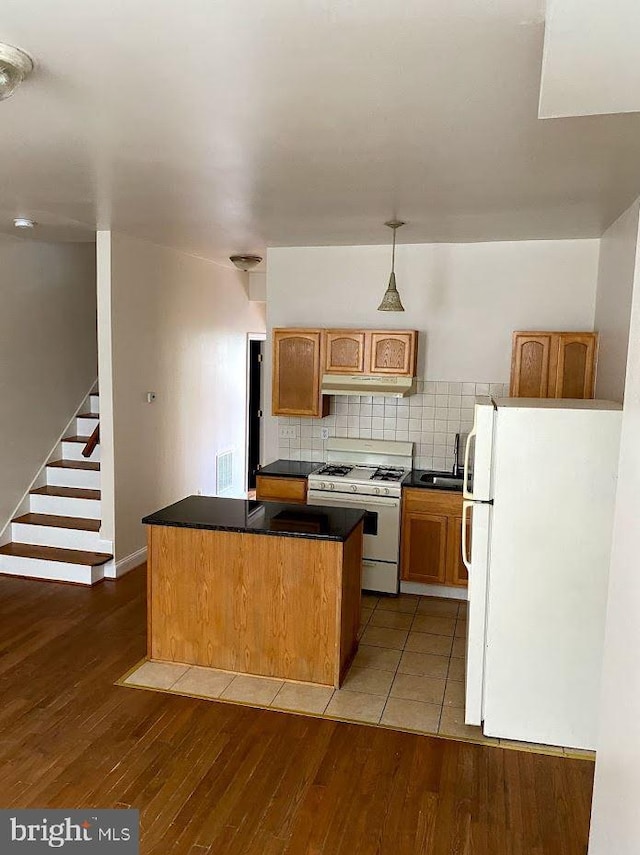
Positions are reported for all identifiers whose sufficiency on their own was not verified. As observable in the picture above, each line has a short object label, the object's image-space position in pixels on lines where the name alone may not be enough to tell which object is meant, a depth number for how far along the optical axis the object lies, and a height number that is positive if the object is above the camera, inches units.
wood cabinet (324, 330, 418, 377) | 203.3 +6.8
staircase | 208.1 -53.2
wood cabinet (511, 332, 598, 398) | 185.6 +4.0
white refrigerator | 120.9 -34.9
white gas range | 197.6 -38.8
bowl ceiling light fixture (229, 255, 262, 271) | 239.1 +39.5
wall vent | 289.6 -45.0
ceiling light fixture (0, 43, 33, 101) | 79.0 +36.2
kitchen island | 143.3 -48.7
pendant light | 173.5 +19.5
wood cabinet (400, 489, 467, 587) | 194.4 -48.0
